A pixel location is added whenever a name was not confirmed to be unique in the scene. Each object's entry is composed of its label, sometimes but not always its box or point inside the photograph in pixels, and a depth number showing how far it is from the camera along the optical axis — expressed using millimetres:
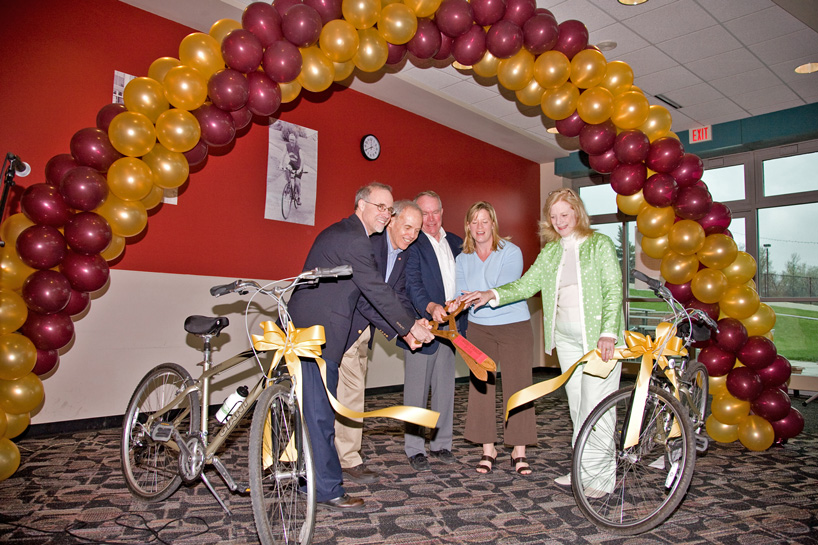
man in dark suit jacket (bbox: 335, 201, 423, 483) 2990
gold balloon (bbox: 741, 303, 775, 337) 3947
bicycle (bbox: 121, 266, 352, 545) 1963
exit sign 7414
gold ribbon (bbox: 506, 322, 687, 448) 2320
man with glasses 2492
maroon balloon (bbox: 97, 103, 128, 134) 3348
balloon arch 3076
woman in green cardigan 2742
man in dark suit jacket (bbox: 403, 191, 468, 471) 3359
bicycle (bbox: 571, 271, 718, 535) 2275
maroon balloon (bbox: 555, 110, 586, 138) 4012
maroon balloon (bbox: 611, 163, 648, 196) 3967
